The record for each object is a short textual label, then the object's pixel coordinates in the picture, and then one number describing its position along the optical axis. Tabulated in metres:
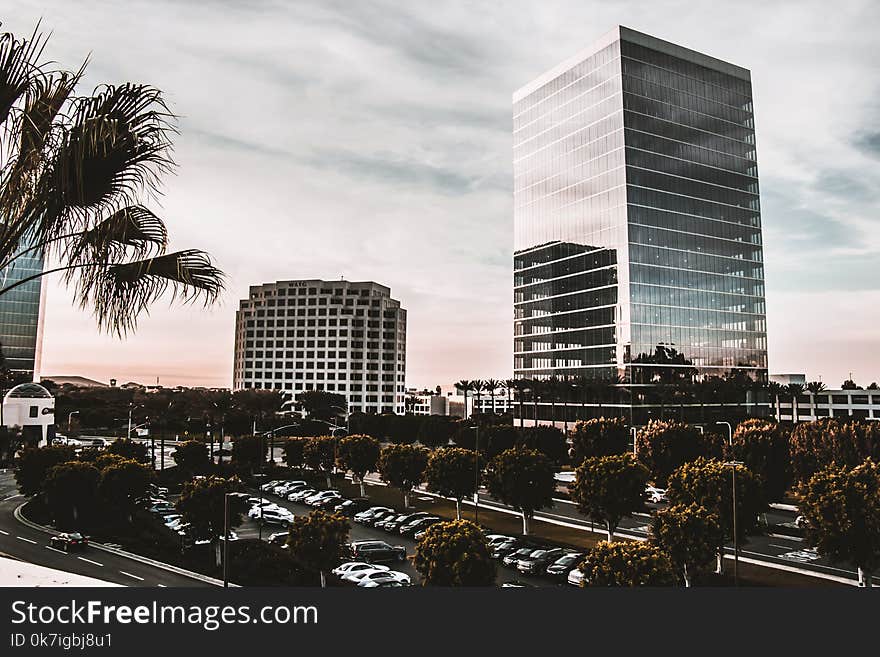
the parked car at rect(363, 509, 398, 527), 49.16
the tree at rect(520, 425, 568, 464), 75.62
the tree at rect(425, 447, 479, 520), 51.56
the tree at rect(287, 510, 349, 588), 32.06
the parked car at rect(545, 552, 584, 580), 34.91
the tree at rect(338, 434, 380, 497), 64.31
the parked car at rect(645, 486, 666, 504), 58.94
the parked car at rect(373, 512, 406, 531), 47.59
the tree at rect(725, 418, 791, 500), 52.66
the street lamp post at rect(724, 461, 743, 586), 31.14
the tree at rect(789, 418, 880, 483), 52.34
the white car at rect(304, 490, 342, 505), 59.53
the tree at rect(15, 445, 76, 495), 53.00
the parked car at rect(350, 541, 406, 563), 39.00
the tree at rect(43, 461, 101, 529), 45.34
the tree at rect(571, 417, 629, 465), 69.06
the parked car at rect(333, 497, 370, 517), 54.16
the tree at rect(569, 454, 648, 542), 40.62
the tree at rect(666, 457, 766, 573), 37.31
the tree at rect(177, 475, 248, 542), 38.84
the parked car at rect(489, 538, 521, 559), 38.47
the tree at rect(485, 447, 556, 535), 46.22
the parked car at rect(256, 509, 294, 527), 50.06
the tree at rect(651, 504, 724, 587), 30.47
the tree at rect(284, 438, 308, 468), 75.06
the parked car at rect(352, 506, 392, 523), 50.12
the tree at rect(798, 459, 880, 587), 31.56
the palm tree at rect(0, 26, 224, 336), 6.30
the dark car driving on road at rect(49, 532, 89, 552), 39.47
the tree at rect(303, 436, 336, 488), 69.00
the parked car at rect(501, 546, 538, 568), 36.97
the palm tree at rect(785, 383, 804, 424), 110.06
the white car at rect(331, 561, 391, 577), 34.44
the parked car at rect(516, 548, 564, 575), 35.76
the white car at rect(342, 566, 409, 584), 33.62
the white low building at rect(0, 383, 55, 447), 82.56
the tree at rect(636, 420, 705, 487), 59.06
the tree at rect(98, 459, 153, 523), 46.00
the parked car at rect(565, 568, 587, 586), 32.72
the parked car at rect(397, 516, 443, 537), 46.09
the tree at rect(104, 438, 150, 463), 69.98
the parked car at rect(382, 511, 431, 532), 47.09
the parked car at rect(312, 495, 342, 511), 57.22
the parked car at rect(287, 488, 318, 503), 60.50
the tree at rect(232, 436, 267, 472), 79.12
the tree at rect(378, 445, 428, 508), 57.59
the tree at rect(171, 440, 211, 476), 73.00
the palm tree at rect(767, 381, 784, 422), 107.50
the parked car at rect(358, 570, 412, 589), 33.00
